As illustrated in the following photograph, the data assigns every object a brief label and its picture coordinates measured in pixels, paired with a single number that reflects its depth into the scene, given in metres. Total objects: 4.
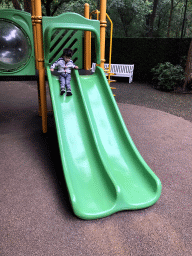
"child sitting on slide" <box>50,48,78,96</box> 4.19
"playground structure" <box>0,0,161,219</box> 2.79
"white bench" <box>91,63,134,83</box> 11.27
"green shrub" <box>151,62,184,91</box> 9.52
